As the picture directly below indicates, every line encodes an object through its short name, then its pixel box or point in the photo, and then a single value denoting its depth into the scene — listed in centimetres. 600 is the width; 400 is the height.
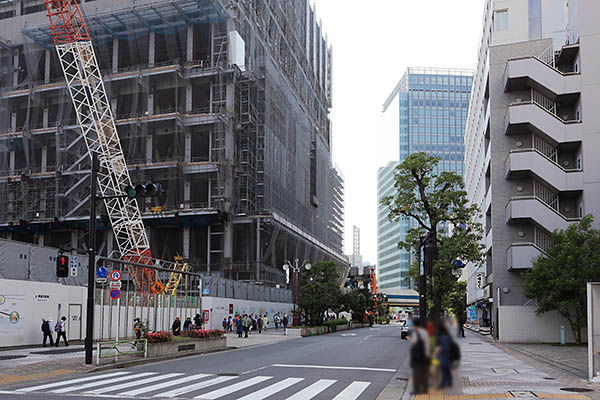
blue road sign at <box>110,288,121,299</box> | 2691
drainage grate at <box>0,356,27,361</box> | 2738
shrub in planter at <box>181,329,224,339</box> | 3367
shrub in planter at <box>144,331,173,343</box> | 2862
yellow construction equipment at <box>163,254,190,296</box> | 5729
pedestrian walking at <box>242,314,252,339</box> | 5044
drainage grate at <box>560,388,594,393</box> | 1804
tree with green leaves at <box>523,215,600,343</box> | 3722
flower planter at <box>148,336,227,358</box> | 2910
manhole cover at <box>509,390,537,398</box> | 1675
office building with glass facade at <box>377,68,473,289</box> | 14062
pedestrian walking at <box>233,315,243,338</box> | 5022
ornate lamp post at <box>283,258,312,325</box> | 6259
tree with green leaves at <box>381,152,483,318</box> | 2468
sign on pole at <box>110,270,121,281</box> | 2759
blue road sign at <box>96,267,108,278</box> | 2555
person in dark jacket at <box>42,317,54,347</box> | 3500
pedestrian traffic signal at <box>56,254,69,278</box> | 2352
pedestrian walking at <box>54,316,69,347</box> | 3562
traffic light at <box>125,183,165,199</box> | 1850
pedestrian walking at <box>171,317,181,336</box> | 3332
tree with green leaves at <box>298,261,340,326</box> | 6425
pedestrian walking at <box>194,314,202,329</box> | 4035
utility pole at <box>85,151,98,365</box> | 2434
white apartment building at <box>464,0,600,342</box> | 4228
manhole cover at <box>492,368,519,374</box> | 2320
